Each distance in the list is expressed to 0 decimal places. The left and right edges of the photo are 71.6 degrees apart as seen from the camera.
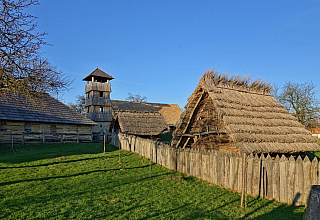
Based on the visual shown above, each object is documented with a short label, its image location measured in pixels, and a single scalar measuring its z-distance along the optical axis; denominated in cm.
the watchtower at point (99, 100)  3822
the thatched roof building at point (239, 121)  903
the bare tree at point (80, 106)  5775
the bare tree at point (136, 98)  7112
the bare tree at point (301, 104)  2967
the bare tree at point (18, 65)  801
